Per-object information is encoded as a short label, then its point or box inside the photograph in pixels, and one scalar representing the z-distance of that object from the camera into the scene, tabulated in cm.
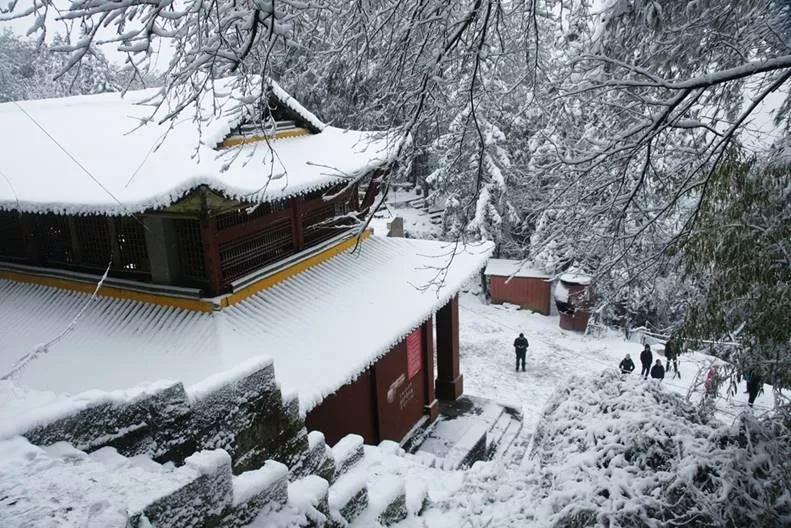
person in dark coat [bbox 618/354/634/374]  1319
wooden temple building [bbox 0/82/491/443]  636
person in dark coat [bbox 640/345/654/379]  1332
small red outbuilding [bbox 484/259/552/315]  2088
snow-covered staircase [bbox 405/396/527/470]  915
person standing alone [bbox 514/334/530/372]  1525
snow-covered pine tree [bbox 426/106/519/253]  1854
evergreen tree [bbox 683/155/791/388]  429
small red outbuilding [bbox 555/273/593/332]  1844
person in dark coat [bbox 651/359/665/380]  1244
